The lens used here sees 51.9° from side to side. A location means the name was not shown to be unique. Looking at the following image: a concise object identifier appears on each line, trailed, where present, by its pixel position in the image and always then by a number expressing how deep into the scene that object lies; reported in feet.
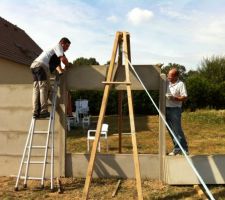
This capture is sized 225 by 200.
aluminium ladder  12.76
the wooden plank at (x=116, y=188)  11.93
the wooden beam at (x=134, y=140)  10.26
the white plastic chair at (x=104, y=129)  19.44
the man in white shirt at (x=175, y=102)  13.54
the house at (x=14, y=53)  34.91
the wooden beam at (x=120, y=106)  15.12
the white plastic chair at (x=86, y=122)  33.98
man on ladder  13.13
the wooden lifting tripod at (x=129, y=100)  10.49
